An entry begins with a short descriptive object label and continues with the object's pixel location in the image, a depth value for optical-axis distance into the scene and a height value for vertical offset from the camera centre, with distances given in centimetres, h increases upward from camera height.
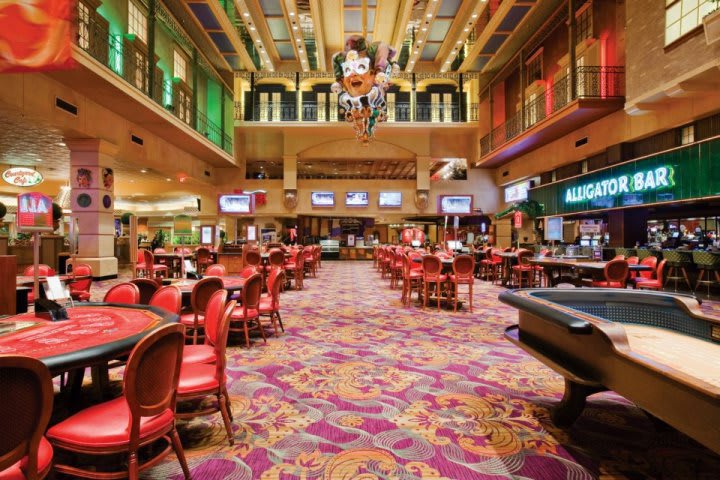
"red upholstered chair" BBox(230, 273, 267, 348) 391 -72
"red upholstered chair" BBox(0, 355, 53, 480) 108 -52
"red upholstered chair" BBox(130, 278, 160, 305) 366 -53
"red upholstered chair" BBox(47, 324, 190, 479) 147 -78
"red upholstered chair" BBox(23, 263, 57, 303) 533 -54
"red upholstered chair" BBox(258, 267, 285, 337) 441 -74
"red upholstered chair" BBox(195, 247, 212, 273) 983 -66
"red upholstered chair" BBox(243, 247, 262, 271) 835 -56
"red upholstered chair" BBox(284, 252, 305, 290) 870 -83
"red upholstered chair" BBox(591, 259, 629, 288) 567 -61
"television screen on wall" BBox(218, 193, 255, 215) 1599 +121
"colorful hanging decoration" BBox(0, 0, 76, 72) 291 +152
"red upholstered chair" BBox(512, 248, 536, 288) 839 -71
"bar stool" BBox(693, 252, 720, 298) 747 -64
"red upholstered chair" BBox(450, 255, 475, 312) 608 -57
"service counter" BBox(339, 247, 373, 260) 2018 -109
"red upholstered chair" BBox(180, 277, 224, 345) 363 -61
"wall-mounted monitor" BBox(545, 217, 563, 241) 1031 +6
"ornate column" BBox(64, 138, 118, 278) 924 +88
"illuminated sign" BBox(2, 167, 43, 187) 1201 +178
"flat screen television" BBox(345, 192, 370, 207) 1744 +143
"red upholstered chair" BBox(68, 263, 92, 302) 498 -72
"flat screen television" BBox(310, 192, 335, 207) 1733 +147
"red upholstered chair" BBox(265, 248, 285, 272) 816 -54
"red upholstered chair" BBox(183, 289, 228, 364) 245 -65
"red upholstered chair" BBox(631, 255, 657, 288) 627 -76
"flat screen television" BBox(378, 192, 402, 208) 1747 +147
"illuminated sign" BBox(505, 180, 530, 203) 1507 +161
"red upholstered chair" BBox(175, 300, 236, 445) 206 -81
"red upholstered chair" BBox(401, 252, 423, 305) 668 -76
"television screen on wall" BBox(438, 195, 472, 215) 1741 +124
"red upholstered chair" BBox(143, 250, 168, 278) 813 -69
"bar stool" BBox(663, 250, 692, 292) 823 -70
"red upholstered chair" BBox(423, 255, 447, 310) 619 -66
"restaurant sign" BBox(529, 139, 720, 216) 743 +115
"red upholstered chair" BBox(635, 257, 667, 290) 605 -82
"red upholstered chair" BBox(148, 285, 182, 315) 298 -51
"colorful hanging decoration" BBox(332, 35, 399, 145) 976 +399
